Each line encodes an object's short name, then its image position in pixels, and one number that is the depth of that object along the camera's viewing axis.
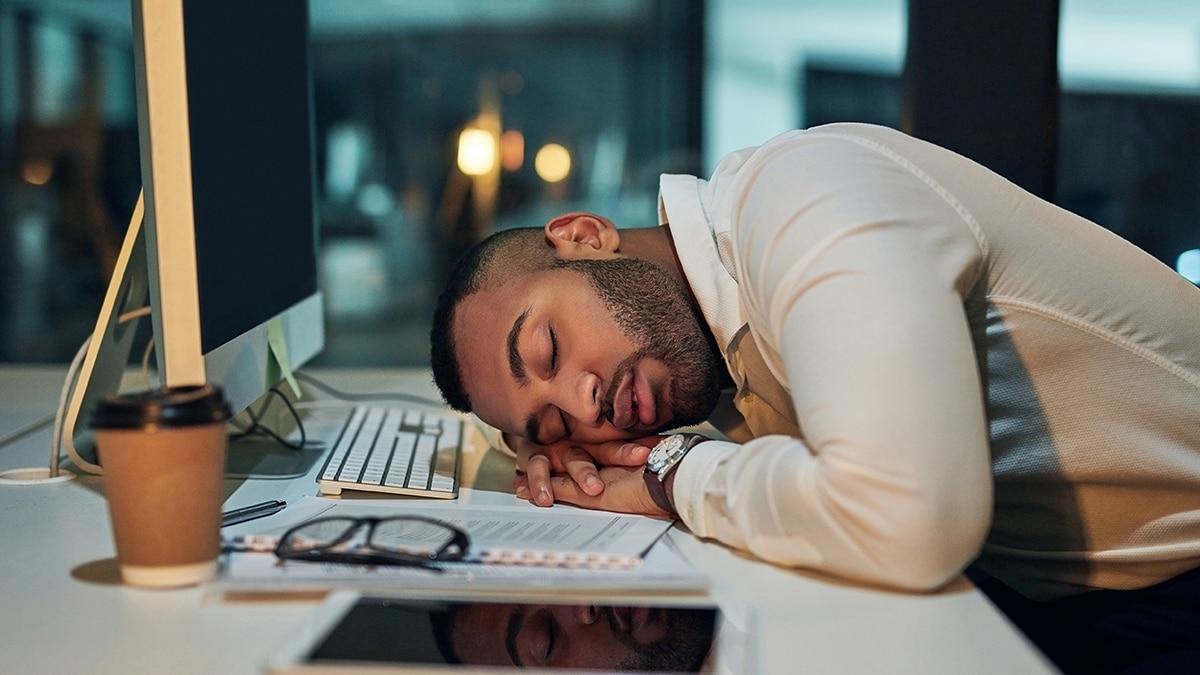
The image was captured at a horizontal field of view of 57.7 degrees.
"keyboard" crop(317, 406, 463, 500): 1.17
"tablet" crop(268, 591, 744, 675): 0.68
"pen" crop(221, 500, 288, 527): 1.02
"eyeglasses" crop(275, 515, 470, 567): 0.83
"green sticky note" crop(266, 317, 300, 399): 1.38
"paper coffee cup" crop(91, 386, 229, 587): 0.81
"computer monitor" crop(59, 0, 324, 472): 1.01
